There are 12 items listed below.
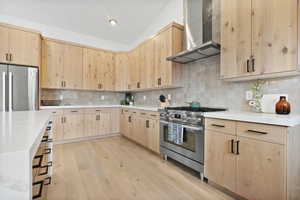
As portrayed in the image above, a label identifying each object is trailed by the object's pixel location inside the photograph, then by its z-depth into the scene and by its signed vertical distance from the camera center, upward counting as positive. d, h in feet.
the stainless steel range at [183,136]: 6.46 -1.91
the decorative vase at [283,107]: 5.16 -0.28
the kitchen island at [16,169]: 1.33 -0.69
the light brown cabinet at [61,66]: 12.01 +2.89
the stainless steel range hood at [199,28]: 7.59 +3.95
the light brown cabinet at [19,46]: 9.66 +3.67
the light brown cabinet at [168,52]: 9.27 +3.15
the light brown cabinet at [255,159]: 4.10 -1.99
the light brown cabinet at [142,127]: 9.37 -2.19
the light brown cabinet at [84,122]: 11.77 -2.17
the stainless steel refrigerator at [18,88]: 9.32 +0.71
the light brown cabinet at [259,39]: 4.59 +2.21
